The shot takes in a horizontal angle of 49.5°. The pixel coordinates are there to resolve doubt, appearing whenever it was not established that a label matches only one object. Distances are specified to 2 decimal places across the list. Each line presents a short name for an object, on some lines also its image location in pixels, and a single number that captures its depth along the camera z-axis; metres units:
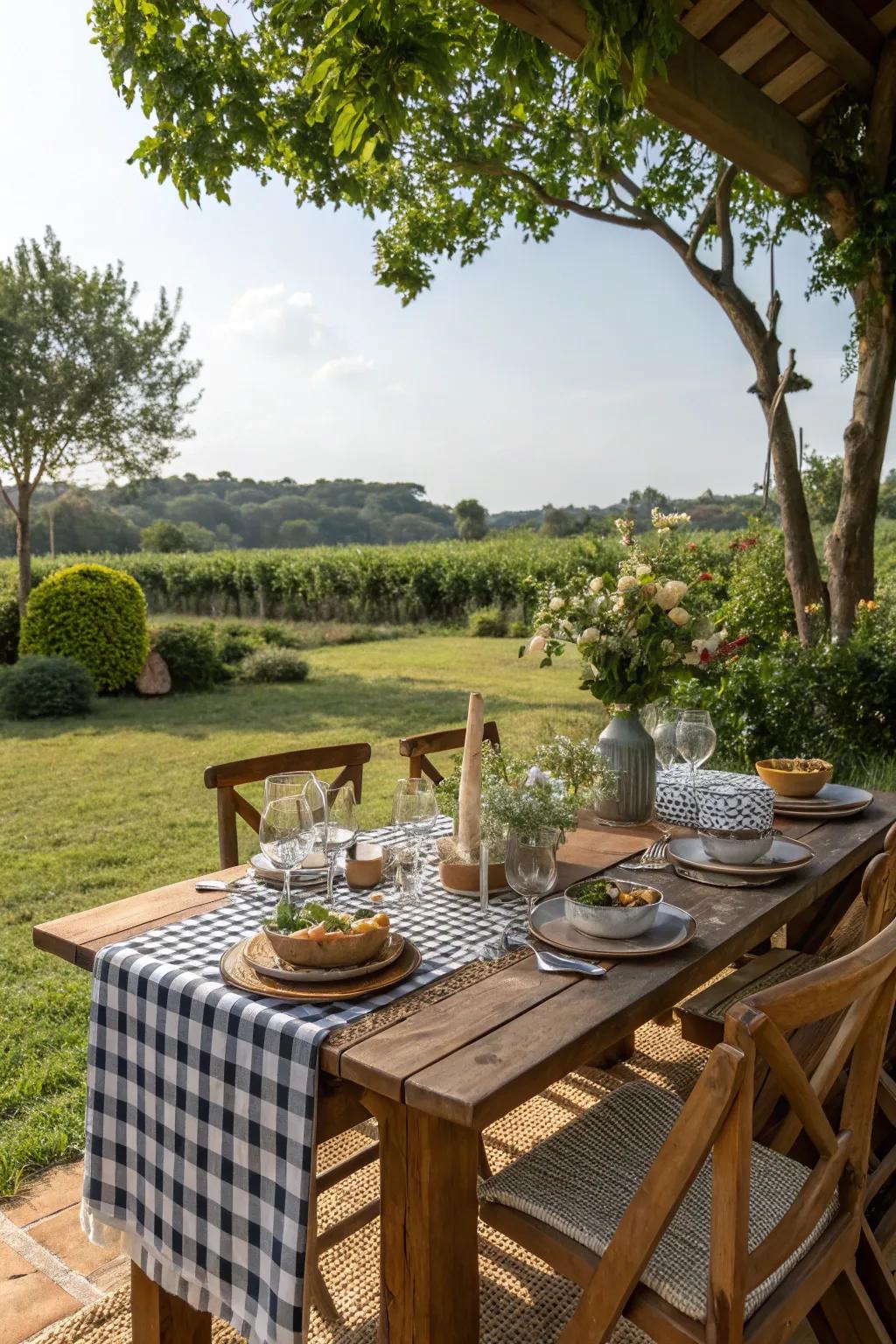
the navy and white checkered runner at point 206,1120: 1.33
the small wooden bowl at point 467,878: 1.86
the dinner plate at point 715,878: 1.95
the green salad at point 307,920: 1.50
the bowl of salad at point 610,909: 1.60
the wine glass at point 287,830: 1.62
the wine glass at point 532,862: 1.68
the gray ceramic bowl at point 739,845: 2.00
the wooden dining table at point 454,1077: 1.20
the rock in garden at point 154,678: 9.57
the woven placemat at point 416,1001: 1.30
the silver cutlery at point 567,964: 1.51
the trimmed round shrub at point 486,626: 14.73
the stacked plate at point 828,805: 2.46
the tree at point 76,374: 11.40
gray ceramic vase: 2.35
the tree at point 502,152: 2.59
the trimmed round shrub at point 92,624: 9.22
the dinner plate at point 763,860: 1.98
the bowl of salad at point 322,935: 1.45
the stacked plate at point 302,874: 1.90
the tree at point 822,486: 15.50
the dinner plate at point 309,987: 1.40
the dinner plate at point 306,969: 1.43
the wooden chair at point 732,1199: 1.10
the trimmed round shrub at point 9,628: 10.28
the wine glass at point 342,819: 1.92
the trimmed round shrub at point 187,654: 9.84
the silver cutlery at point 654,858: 2.06
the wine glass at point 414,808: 1.93
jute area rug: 1.83
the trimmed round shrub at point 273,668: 10.42
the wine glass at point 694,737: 2.40
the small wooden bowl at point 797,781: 2.57
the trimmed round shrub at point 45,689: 8.43
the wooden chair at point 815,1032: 1.67
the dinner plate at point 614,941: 1.56
